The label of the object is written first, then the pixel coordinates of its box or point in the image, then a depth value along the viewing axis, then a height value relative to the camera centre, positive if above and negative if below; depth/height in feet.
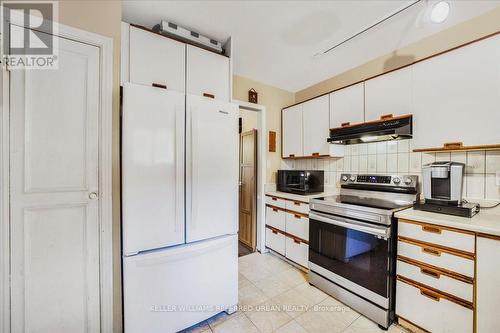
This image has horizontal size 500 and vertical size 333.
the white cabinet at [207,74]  5.41 +2.55
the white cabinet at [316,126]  8.42 +1.73
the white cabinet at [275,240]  8.84 -3.50
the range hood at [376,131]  6.02 +1.17
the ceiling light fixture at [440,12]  4.01 +3.19
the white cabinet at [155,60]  4.72 +2.57
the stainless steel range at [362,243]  5.18 -2.27
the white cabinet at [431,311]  4.22 -3.30
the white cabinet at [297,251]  7.74 -3.49
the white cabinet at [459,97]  4.70 +1.82
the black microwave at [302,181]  8.59 -0.73
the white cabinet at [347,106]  7.25 +2.29
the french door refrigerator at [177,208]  4.30 -1.07
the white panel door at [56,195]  3.68 -0.63
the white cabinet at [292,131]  9.58 +1.69
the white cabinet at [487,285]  3.83 -2.32
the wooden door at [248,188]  10.08 -1.28
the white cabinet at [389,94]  6.09 +2.33
